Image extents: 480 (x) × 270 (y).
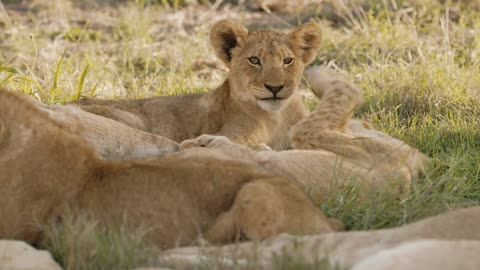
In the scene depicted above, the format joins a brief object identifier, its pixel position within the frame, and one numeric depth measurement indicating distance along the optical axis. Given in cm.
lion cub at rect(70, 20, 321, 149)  1115
